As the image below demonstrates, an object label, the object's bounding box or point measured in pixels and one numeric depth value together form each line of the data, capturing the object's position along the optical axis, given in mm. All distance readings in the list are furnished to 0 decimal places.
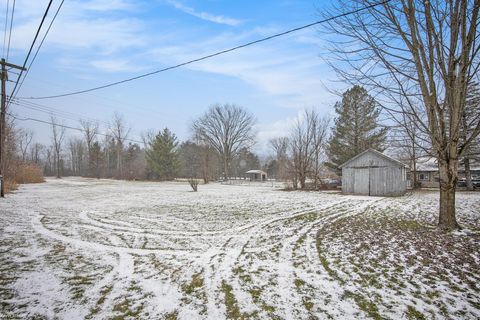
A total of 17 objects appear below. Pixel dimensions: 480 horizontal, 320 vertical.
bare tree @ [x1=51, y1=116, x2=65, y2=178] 50719
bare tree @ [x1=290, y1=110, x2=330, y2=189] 25328
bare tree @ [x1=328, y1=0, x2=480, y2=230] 5758
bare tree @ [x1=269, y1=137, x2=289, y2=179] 55738
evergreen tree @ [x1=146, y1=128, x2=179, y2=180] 43000
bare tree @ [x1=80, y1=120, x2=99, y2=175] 52144
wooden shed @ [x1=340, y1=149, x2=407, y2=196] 18578
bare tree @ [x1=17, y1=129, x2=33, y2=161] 49625
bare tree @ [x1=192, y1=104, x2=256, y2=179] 50906
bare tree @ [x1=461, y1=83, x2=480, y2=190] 6219
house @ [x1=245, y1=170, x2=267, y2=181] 53503
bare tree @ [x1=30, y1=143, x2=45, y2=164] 68719
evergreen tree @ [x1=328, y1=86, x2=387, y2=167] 26062
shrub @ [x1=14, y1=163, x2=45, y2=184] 28578
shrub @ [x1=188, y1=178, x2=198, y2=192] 21859
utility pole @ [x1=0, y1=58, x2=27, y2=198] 14000
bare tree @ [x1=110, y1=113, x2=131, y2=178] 48594
